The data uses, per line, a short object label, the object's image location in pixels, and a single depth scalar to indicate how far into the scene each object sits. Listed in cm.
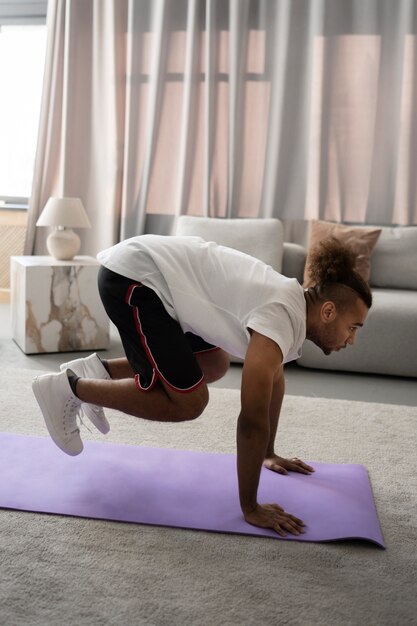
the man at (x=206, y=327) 165
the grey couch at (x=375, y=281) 337
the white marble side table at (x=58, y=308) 351
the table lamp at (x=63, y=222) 369
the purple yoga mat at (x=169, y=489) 174
